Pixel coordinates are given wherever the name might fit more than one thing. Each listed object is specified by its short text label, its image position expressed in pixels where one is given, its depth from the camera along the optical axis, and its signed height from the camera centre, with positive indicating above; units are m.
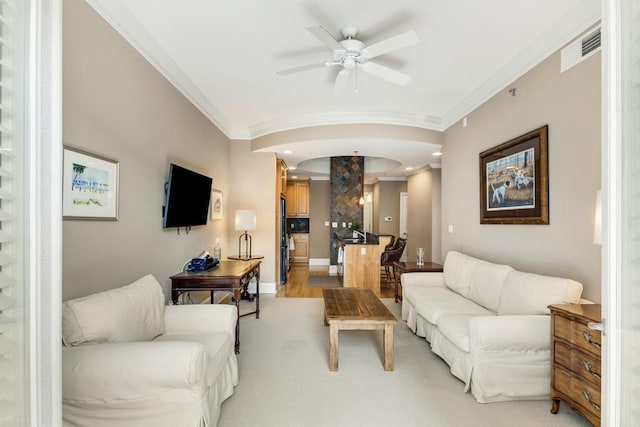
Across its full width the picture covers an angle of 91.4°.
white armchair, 1.48 -0.77
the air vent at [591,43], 2.20 +1.24
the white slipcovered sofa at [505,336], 2.22 -0.91
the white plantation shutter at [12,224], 0.89 -0.03
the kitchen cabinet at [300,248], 9.04 -0.99
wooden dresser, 1.77 -0.88
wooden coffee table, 2.68 -0.93
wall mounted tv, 3.04 +0.17
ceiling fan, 2.24 +1.29
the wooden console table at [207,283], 3.03 -0.68
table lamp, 4.60 -0.09
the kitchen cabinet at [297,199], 8.89 +0.43
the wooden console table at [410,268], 4.26 -0.75
